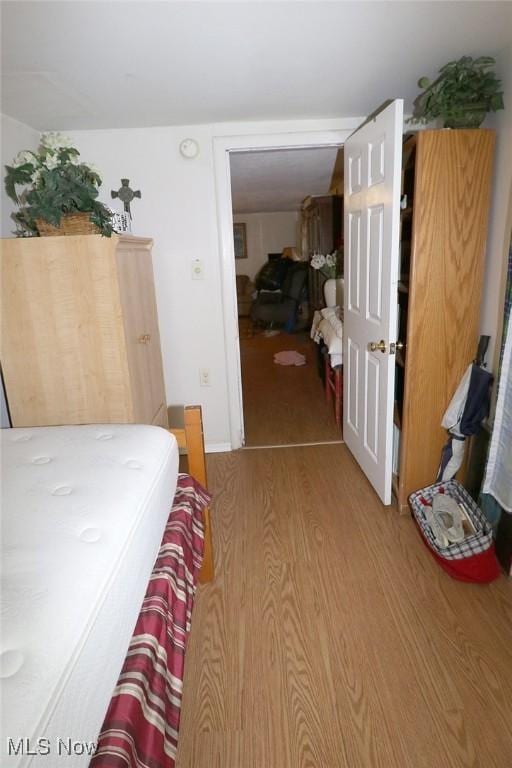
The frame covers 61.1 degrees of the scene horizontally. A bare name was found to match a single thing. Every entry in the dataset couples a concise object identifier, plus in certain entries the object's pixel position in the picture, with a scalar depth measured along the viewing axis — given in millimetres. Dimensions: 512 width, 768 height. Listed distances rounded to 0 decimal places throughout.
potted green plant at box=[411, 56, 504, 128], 1733
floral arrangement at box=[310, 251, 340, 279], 3783
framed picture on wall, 7930
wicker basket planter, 1665
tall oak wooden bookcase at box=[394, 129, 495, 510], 1812
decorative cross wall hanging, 2395
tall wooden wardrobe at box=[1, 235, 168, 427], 1681
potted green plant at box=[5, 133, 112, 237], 1619
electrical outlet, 2881
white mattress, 606
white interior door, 1882
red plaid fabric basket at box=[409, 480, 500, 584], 1724
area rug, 5125
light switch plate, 2699
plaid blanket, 770
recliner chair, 6617
